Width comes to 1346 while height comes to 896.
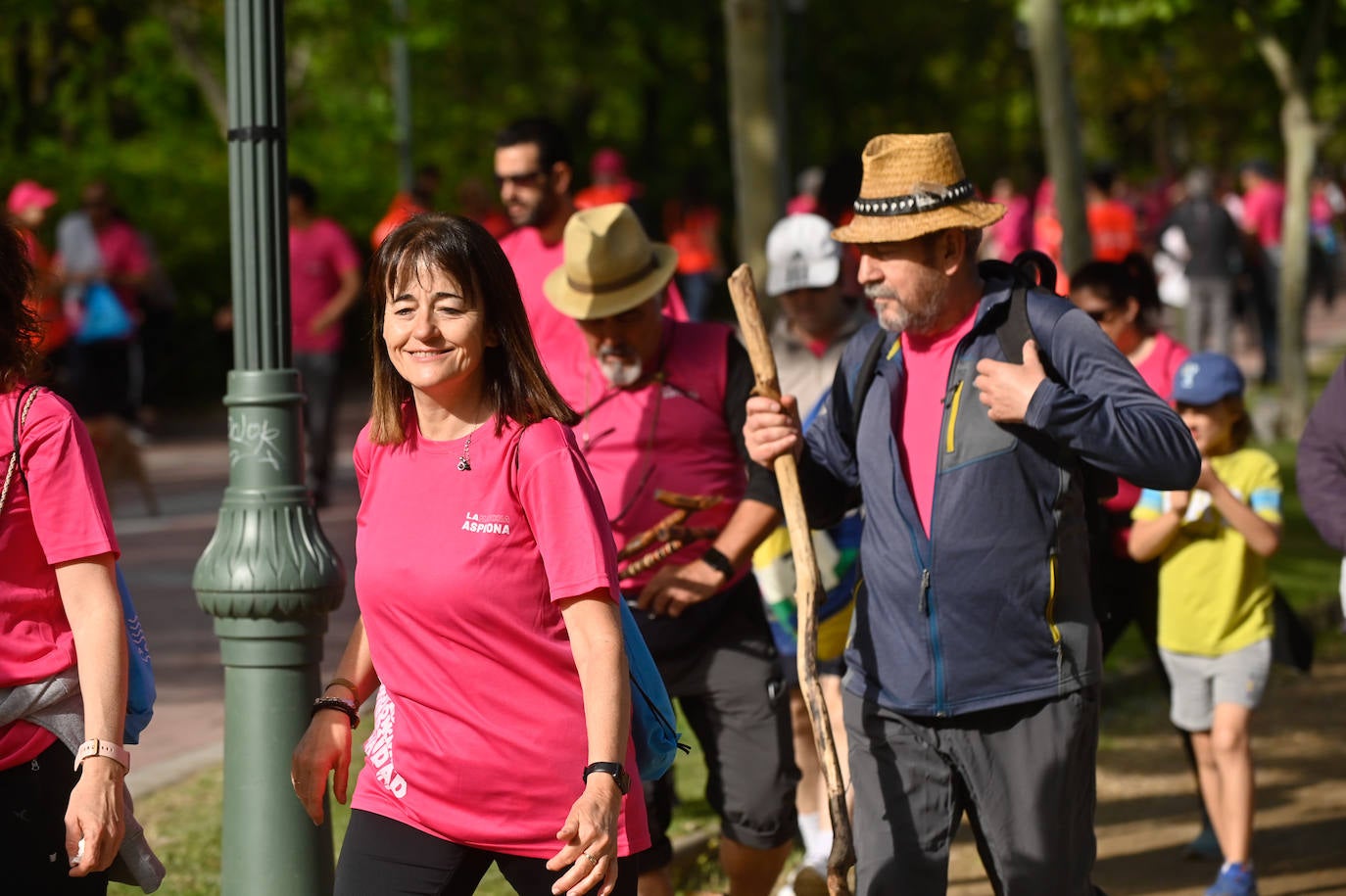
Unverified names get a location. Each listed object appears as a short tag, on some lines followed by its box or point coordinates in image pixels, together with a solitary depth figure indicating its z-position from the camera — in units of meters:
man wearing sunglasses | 12.99
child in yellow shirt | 12.35
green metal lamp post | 9.89
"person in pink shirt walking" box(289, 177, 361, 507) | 26.03
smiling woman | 6.91
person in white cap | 12.23
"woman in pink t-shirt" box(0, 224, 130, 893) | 7.04
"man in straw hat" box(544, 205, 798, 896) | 10.38
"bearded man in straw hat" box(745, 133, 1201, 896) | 8.22
